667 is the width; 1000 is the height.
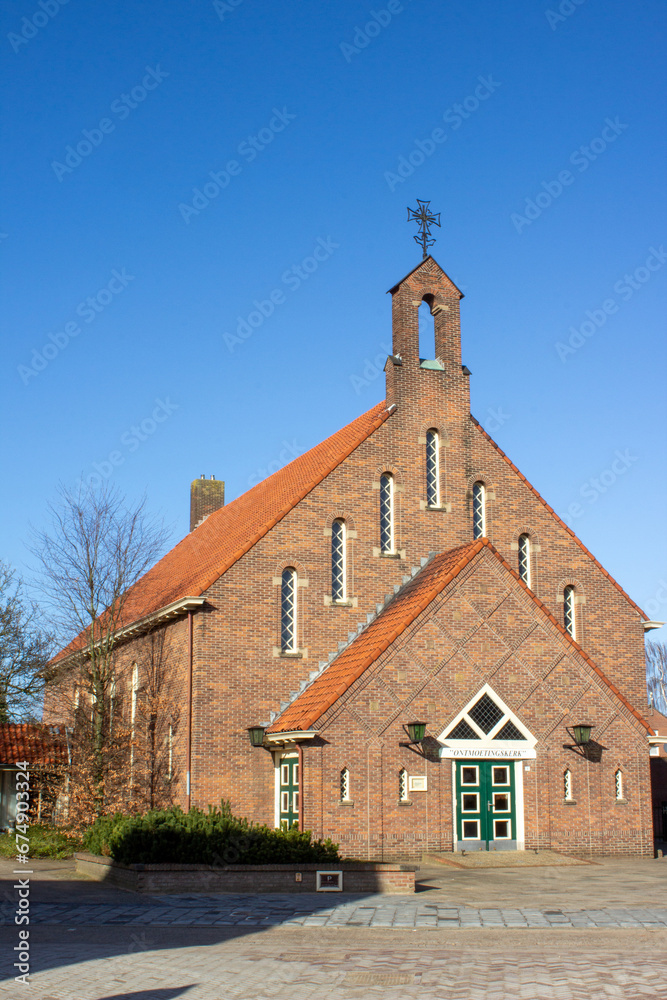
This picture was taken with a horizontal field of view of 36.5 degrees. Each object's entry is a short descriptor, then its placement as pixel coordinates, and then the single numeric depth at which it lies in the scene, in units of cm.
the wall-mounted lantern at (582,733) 2475
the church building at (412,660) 2367
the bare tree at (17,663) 3744
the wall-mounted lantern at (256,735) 2462
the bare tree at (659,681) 8619
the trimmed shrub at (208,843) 1873
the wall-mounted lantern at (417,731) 2336
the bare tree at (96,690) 2684
